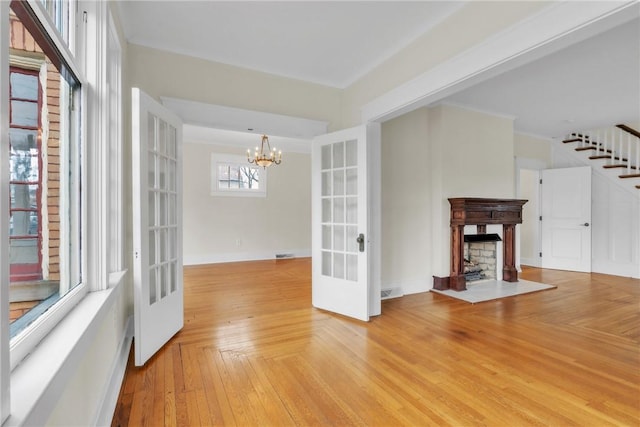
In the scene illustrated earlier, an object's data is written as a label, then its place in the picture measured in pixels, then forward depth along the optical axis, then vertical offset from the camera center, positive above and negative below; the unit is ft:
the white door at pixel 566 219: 19.31 -0.44
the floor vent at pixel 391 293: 13.46 -3.55
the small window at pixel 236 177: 22.22 +2.61
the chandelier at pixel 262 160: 18.31 +3.07
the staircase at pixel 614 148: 18.40 +4.07
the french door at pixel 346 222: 10.72 -0.37
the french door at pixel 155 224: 7.59 -0.35
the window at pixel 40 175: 3.40 +0.50
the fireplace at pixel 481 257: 15.97 -2.47
